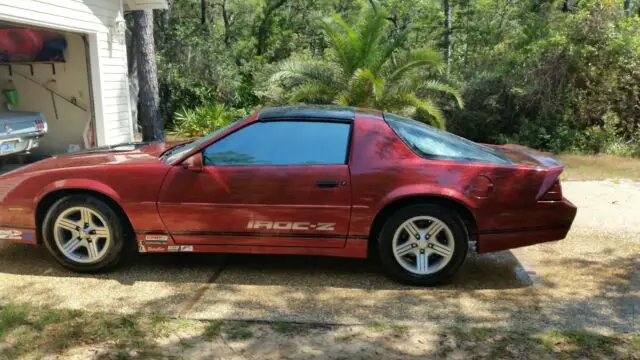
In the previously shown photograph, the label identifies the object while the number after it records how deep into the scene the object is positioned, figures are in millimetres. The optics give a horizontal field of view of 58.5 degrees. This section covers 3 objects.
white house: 9523
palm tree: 12219
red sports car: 4465
